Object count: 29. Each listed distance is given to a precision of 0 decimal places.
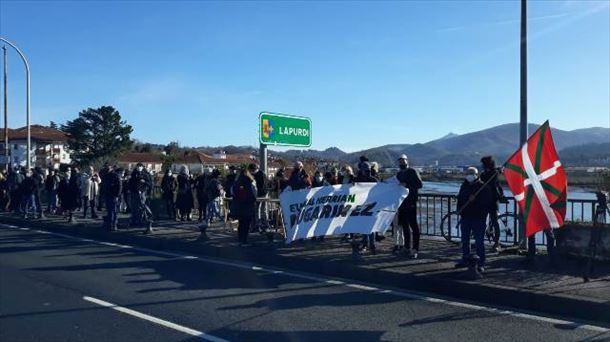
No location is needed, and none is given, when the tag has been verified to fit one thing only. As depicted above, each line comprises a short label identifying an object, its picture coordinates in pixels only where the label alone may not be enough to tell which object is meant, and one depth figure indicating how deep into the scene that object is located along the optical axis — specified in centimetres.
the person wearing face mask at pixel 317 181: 1453
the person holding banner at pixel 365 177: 1170
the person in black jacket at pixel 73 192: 1881
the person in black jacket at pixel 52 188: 2175
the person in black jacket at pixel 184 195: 1836
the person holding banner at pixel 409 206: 1089
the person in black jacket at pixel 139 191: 1672
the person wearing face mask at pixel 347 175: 1295
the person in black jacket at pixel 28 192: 2025
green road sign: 1541
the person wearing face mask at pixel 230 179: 1636
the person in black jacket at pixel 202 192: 1775
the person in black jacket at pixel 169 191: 1892
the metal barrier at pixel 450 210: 1073
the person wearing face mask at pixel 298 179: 1388
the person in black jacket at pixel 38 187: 2027
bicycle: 1183
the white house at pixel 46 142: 8419
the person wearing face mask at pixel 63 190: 1973
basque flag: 865
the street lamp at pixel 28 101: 2518
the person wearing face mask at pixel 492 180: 956
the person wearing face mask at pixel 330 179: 1459
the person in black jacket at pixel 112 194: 1572
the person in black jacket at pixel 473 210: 934
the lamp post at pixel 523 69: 1089
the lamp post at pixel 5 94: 3360
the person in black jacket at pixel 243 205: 1276
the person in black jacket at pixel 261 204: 1508
